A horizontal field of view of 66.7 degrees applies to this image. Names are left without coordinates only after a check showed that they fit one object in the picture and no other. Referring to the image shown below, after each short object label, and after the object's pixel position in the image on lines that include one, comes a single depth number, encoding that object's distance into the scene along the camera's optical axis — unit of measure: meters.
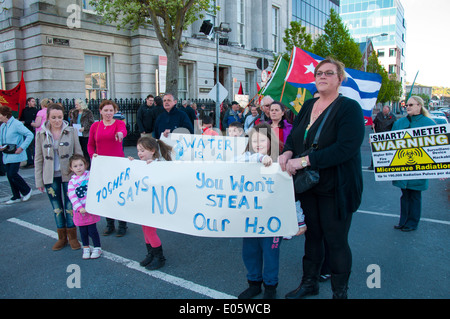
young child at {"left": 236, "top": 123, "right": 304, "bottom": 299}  3.02
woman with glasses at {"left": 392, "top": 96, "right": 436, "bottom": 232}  4.87
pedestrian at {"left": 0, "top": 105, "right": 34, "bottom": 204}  6.54
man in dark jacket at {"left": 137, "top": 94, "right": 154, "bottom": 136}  7.80
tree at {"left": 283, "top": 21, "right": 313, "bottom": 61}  22.50
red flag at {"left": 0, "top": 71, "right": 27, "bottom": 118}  10.69
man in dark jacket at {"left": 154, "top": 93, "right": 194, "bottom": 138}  6.22
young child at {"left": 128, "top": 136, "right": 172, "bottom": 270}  3.80
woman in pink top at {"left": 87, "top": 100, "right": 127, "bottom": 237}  4.73
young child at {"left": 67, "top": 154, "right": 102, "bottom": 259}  4.11
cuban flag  5.69
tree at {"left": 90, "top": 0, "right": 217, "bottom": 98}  12.90
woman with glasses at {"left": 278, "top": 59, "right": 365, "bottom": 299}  2.64
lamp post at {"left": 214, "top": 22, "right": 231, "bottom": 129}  14.75
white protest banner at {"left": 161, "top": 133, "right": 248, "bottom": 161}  5.95
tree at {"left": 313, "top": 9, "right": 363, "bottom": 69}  23.19
